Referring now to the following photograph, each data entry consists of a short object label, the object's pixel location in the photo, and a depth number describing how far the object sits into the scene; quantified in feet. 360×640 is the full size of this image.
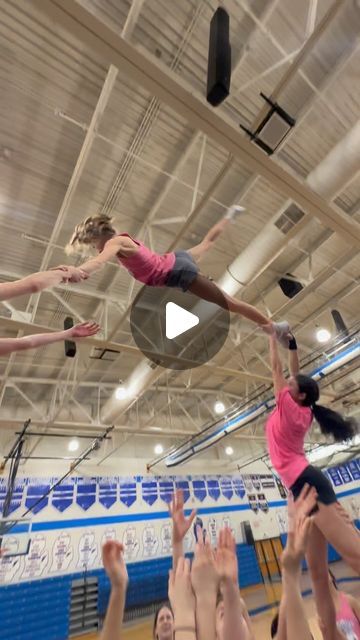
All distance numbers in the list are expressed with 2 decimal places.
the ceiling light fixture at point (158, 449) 30.55
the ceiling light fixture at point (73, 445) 23.97
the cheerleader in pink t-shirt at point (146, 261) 5.70
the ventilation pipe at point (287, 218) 8.98
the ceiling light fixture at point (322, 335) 16.88
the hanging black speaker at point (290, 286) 15.57
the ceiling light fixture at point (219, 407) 22.91
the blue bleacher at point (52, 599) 18.89
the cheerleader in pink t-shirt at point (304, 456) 4.64
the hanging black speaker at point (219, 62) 5.79
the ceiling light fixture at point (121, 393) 18.60
